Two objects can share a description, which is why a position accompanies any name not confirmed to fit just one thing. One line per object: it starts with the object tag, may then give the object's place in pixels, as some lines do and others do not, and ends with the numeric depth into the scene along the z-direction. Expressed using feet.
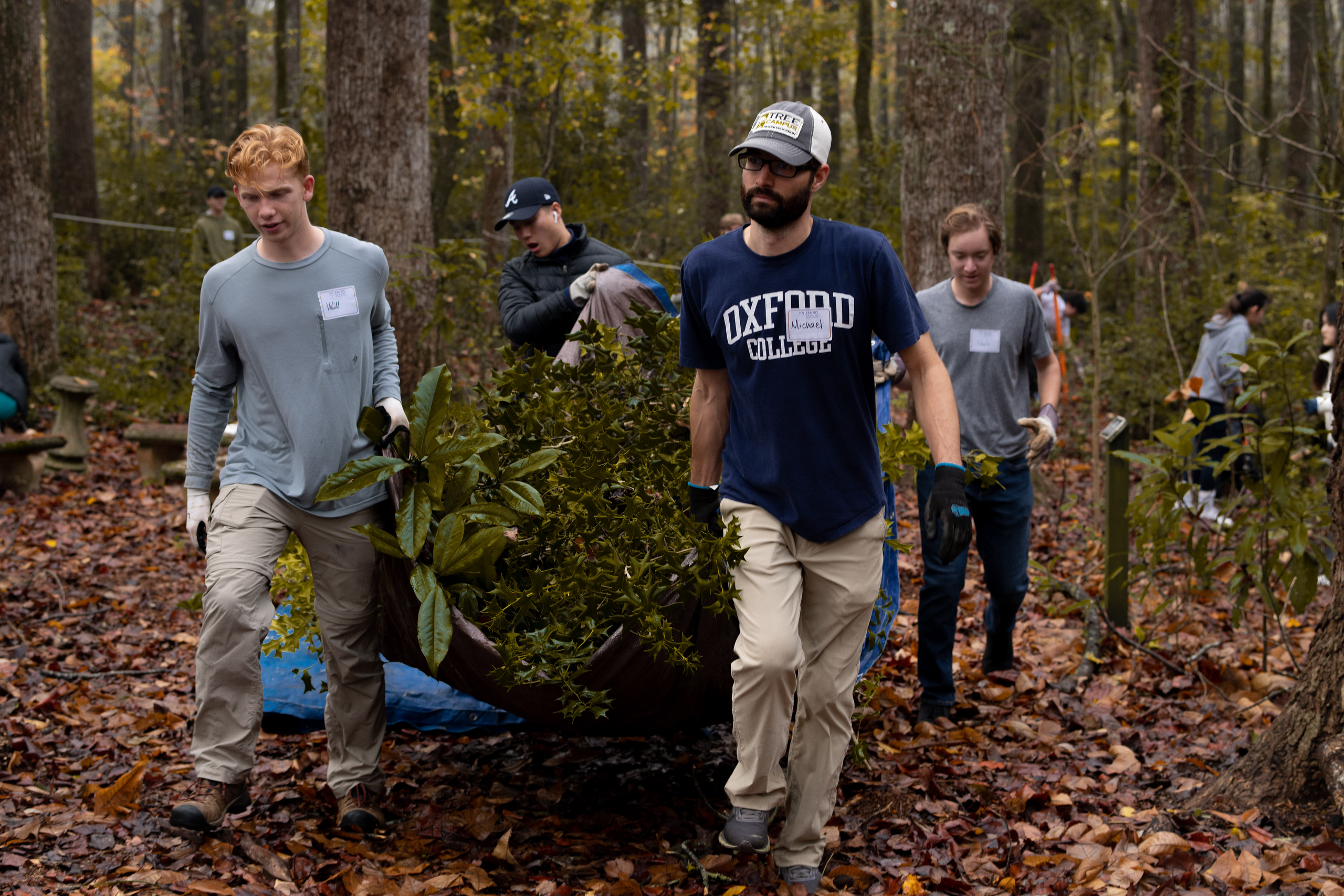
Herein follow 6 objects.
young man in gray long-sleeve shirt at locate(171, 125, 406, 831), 10.59
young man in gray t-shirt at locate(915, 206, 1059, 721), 14.73
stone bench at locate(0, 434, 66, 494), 26.08
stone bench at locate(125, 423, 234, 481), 28.48
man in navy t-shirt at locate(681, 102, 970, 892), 9.69
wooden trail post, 17.61
